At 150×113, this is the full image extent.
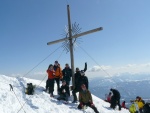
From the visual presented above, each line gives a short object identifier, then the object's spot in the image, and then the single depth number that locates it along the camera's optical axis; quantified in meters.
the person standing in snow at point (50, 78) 11.20
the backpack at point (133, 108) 13.76
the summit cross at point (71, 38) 11.90
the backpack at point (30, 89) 10.09
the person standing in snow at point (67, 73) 12.22
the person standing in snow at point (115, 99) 12.88
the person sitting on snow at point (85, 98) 10.18
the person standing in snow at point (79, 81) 11.22
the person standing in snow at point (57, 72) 11.69
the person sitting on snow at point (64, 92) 10.98
